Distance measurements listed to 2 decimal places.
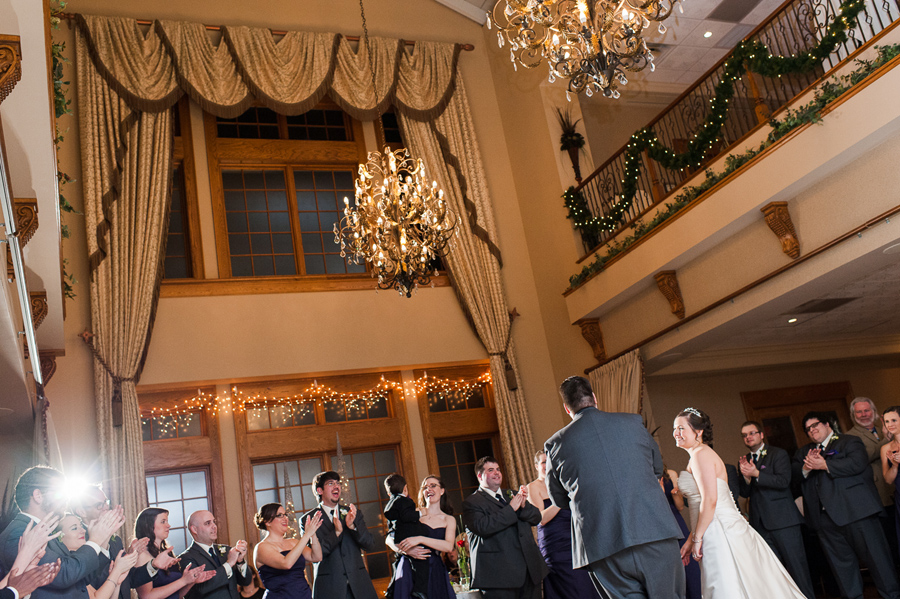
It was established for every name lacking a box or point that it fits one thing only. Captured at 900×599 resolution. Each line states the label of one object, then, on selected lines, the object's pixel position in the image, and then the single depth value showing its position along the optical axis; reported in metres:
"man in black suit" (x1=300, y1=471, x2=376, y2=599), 4.88
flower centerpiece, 6.47
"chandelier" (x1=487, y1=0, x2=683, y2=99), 4.93
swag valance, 9.10
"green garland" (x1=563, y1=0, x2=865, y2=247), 6.07
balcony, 5.84
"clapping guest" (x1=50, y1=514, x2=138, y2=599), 3.55
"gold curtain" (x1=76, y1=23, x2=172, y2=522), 7.90
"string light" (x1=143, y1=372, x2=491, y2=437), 8.77
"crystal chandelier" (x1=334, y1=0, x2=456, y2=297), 6.34
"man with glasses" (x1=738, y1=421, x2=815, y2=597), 5.84
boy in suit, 5.21
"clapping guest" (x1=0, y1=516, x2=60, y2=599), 2.96
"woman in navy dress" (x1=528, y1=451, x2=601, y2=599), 5.29
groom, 3.49
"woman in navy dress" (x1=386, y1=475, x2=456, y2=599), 5.17
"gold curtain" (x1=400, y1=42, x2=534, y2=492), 9.35
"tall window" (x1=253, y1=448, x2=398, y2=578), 8.88
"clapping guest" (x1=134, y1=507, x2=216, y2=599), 4.22
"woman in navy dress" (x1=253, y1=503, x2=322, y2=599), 4.63
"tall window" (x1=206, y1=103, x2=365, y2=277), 9.62
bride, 4.50
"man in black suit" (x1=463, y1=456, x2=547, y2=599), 4.94
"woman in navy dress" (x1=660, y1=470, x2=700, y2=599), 5.93
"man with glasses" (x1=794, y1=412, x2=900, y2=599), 5.52
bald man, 4.45
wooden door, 10.81
